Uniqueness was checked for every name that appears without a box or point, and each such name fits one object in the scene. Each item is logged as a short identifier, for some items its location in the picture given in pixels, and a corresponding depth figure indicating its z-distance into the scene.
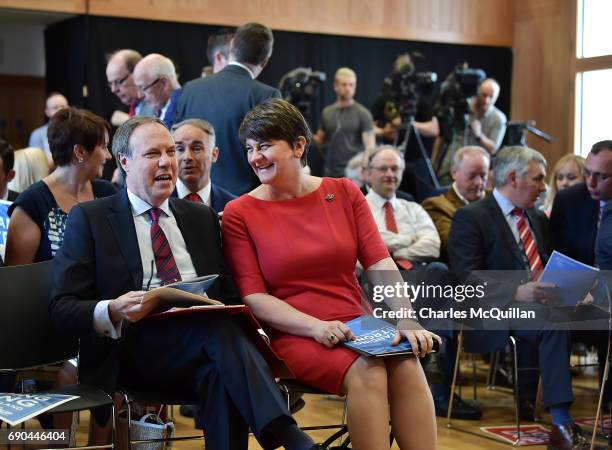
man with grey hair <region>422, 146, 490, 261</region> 5.56
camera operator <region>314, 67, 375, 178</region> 8.63
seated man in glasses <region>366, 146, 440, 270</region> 5.21
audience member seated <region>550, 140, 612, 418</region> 4.48
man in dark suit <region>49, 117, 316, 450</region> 2.71
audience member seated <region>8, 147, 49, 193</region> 5.12
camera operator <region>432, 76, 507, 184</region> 8.21
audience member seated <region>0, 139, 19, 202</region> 4.02
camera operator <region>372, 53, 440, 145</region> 8.36
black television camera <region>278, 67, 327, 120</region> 7.77
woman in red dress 2.89
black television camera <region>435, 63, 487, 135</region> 8.22
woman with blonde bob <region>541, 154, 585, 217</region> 5.85
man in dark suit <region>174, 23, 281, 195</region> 4.71
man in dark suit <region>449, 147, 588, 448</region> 4.23
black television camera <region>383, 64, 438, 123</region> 8.33
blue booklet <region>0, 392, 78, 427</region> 2.58
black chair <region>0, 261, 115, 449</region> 3.02
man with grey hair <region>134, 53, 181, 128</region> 5.26
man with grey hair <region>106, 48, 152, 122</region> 5.89
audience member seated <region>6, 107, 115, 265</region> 3.57
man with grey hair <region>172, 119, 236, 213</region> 4.18
